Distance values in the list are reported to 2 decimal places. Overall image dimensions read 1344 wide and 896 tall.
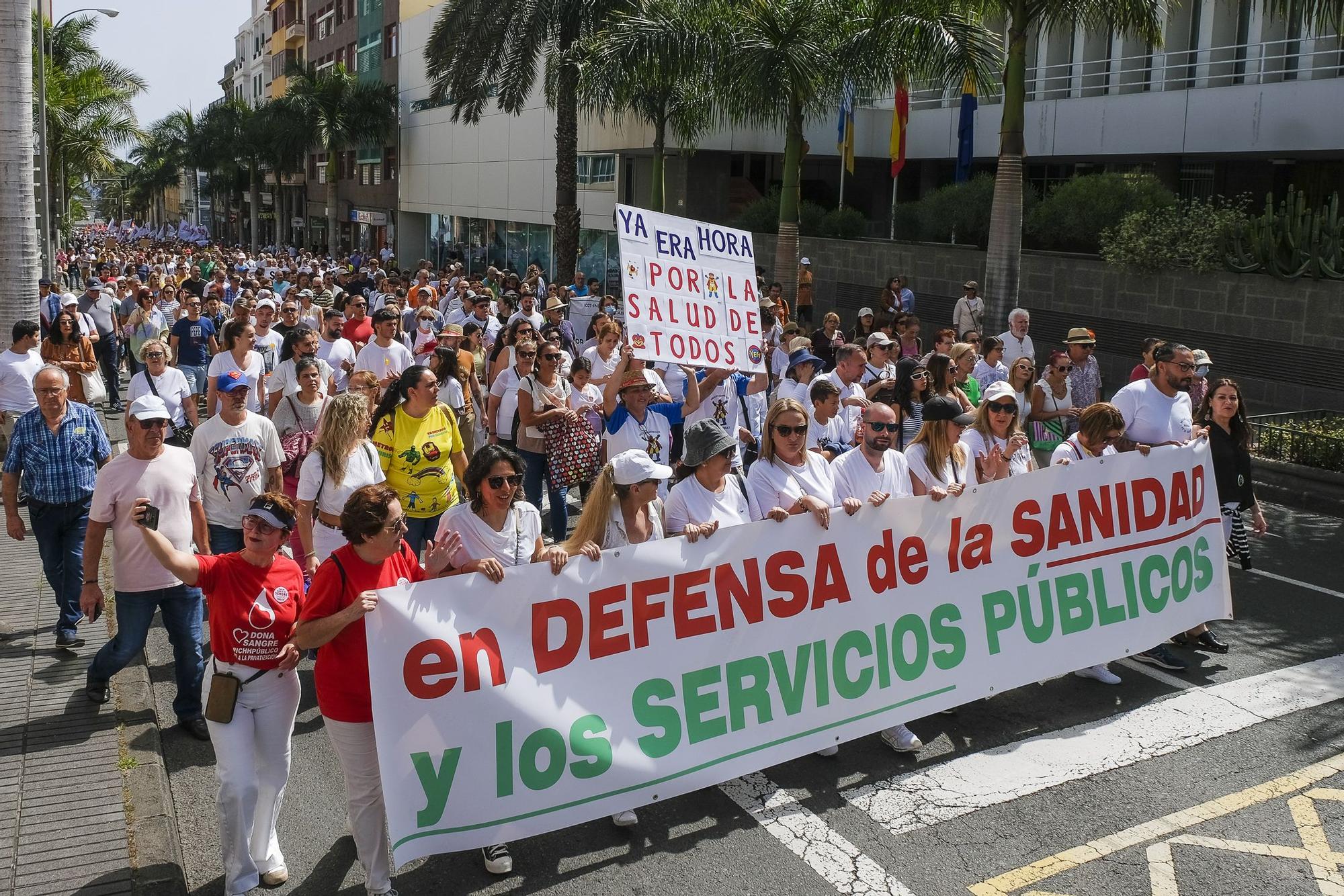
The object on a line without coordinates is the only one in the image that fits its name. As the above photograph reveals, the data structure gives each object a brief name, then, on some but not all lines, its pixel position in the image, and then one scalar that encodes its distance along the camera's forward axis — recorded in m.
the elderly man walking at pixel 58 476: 6.86
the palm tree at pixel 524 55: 25.45
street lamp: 23.12
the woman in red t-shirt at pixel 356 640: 4.45
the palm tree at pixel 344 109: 54.53
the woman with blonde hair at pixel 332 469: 6.38
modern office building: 22.55
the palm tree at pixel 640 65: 21.48
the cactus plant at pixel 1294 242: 17.06
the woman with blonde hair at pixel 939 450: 6.60
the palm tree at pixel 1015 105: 17.08
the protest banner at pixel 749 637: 4.83
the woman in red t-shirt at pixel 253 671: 4.56
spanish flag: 25.25
